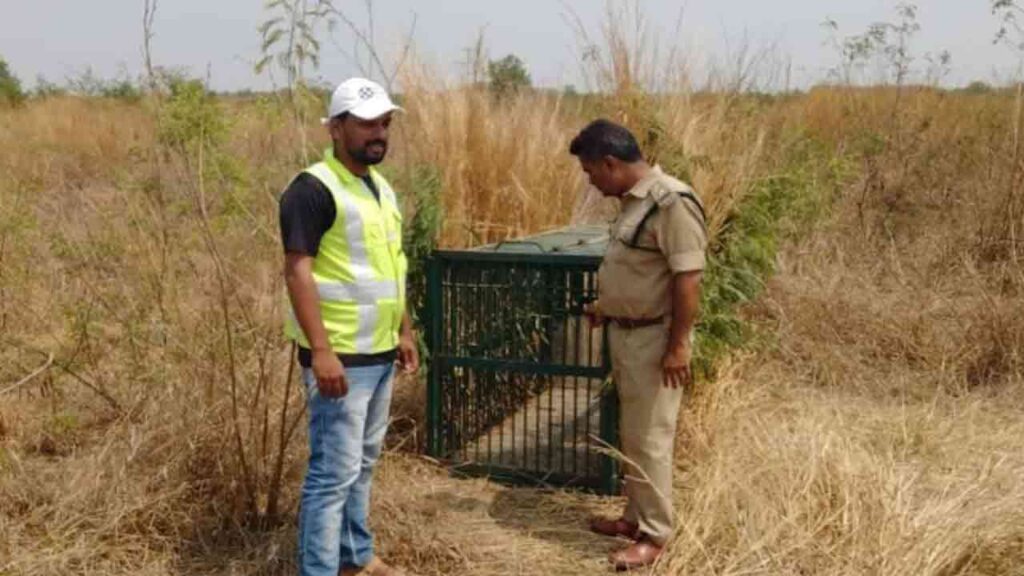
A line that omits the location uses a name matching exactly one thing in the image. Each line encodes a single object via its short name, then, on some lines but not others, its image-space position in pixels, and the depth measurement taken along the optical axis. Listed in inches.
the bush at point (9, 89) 794.2
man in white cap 125.0
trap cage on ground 178.7
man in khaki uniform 141.6
